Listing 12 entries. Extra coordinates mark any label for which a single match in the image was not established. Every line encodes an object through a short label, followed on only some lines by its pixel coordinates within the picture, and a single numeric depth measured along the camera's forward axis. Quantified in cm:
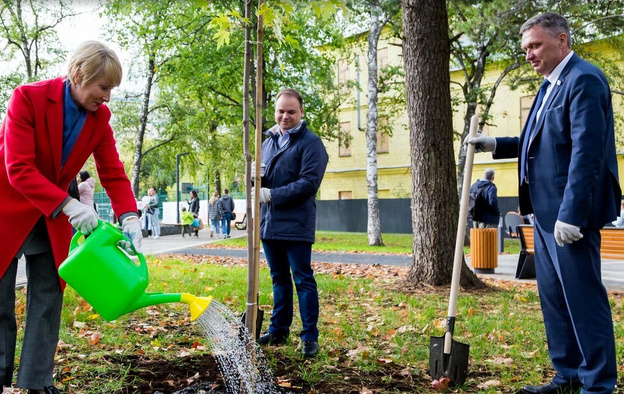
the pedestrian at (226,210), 2162
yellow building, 2719
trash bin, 937
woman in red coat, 270
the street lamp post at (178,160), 2927
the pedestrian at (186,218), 2231
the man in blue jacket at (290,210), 407
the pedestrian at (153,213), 2164
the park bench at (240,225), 3002
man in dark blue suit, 284
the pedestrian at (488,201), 1159
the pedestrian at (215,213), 2181
